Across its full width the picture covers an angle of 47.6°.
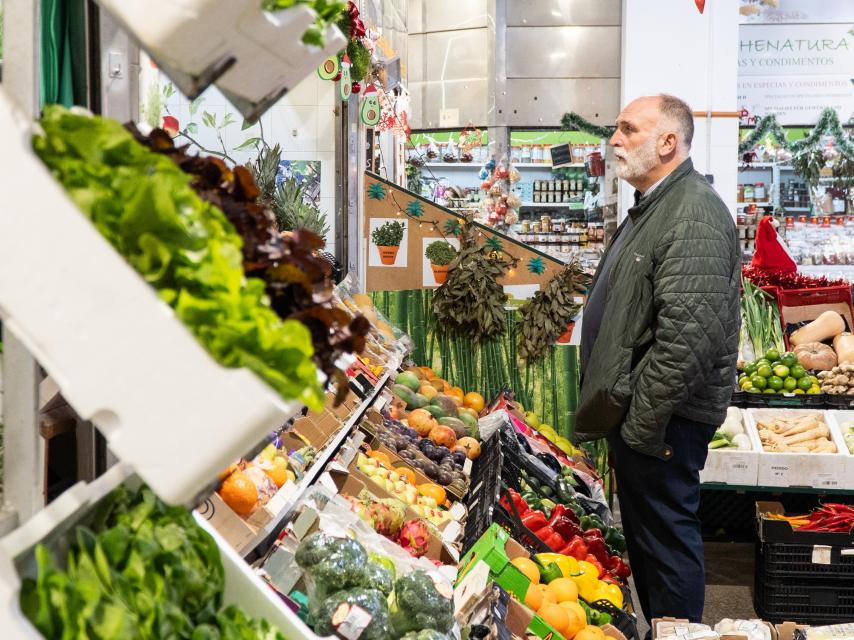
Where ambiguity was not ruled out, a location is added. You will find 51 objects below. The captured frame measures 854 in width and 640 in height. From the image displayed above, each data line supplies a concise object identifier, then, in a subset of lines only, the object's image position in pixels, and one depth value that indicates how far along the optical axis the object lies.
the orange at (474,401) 5.73
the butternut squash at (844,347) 6.01
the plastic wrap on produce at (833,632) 2.97
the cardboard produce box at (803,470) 5.00
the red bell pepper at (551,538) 3.88
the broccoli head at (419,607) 2.24
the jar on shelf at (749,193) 11.59
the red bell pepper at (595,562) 3.80
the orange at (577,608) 3.07
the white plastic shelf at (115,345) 0.99
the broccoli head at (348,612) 2.09
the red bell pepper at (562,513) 4.12
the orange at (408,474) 3.92
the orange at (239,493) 2.41
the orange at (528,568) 3.21
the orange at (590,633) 2.98
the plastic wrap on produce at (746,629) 2.98
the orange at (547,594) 3.13
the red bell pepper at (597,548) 3.96
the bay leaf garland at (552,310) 5.95
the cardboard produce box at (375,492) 3.30
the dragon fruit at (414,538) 3.19
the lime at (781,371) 5.83
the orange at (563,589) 3.18
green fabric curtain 1.66
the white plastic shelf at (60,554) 1.04
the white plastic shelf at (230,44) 1.14
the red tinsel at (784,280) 6.80
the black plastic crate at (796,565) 4.46
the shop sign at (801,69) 11.77
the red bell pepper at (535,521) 3.94
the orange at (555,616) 3.00
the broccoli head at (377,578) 2.28
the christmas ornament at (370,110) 5.25
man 3.71
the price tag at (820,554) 4.44
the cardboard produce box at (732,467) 5.04
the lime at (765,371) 5.87
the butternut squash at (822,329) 6.34
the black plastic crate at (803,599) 4.47
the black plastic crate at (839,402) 5.61
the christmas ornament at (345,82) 5.00
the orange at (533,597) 3.03
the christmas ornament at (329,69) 4.68
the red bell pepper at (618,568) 3.91
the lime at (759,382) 5.87
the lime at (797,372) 5.82
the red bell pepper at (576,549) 3.81
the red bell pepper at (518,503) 3.95
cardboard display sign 6.00
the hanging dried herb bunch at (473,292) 5.95
